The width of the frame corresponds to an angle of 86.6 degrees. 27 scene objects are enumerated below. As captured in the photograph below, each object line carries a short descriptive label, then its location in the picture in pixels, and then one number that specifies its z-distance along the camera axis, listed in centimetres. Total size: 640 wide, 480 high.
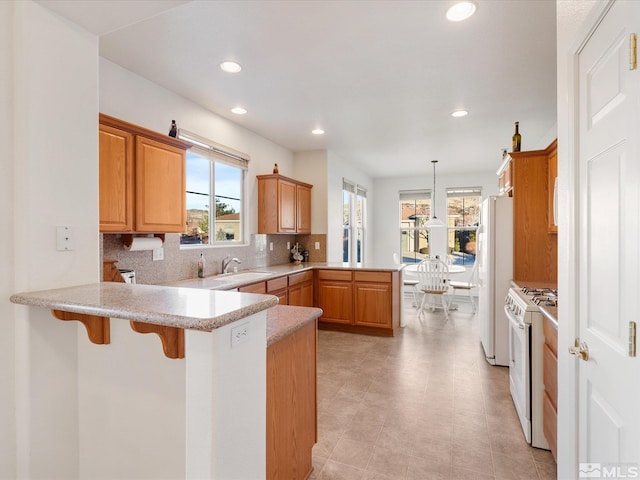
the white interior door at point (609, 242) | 96
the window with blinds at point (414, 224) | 777
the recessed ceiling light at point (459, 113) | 372
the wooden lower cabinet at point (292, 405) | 149
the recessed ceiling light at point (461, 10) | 195
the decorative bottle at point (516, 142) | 343
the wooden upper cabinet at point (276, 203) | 444
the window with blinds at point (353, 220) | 637
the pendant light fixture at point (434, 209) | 661
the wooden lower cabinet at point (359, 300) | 439
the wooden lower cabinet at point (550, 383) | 184
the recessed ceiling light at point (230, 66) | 266
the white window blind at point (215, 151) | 344
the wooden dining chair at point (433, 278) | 532
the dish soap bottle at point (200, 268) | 349
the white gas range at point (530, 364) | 209
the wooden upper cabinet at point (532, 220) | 314
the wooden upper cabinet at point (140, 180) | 214
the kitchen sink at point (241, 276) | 343
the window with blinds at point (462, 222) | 737
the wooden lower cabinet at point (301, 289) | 412
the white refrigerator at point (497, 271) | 329
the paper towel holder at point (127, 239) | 258
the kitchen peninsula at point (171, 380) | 97
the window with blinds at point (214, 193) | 354
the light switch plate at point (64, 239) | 137
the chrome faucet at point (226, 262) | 386
